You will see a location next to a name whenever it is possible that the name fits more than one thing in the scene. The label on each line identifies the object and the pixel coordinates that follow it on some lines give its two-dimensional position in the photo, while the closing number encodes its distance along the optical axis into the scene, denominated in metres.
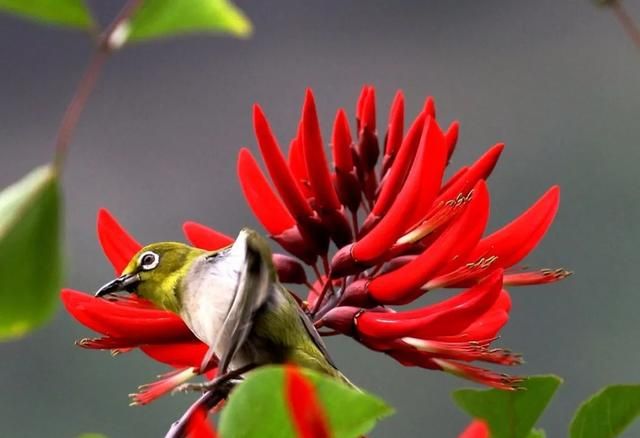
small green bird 2.54
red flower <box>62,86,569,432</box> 2.64
